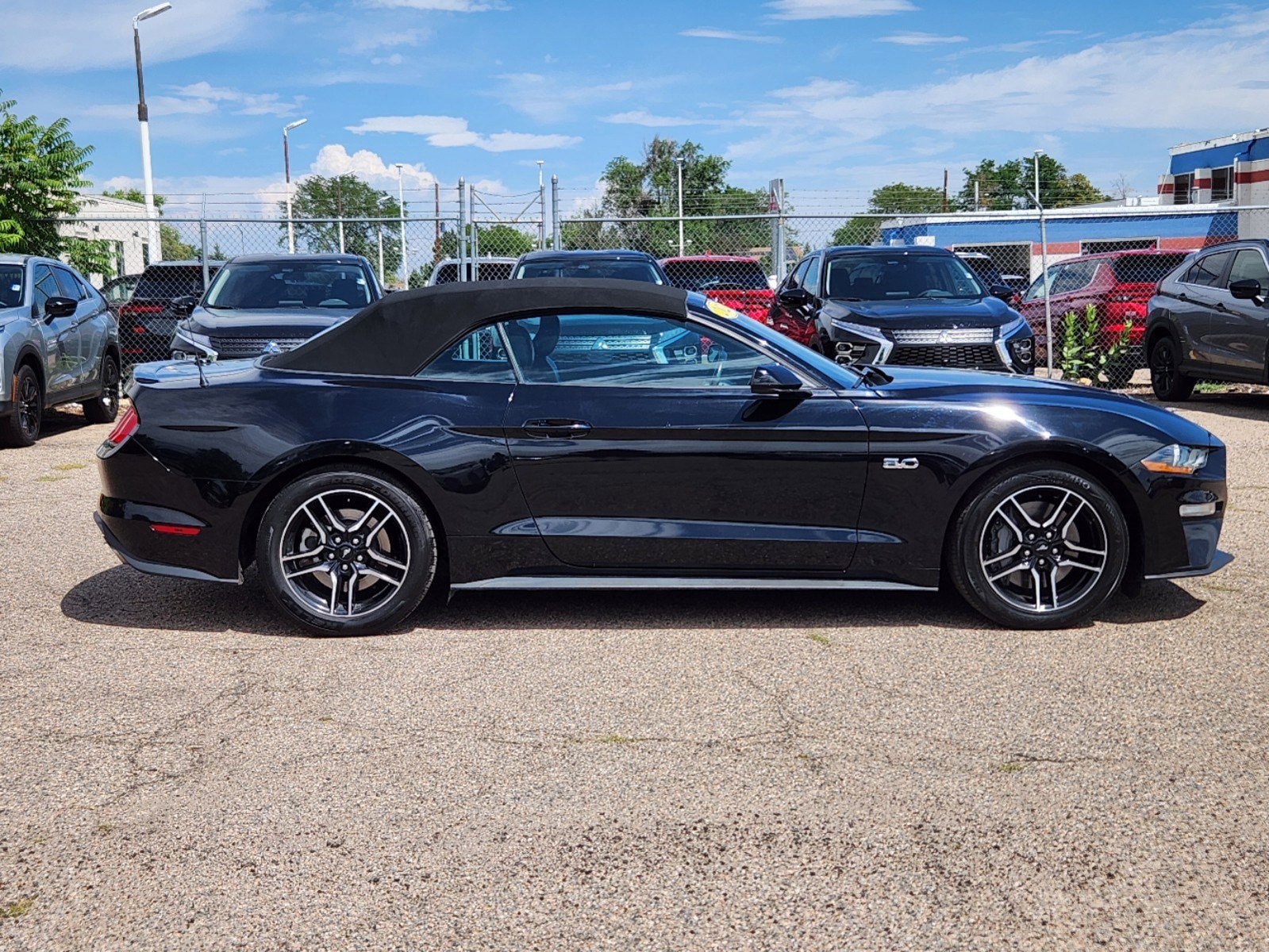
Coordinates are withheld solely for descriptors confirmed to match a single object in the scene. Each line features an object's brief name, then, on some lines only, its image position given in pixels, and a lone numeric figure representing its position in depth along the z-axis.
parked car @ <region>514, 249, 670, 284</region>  12.86
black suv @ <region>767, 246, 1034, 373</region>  11.26
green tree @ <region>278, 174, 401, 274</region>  19.06
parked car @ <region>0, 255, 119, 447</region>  11.05
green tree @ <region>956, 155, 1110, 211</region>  67.44
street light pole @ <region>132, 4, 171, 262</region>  26.36
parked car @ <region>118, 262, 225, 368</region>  15.66
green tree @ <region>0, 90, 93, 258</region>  17.77
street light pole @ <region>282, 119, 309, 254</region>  18.04
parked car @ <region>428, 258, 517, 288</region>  16.78
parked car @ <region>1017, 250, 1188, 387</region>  15.43
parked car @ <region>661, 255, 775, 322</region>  17.08
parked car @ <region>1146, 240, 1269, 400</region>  12.54
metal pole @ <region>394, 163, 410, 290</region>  16.66
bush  15.15
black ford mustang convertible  5.09
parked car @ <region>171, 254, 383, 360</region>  10.55
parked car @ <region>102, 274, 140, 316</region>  19.36
